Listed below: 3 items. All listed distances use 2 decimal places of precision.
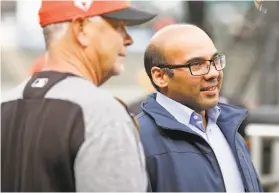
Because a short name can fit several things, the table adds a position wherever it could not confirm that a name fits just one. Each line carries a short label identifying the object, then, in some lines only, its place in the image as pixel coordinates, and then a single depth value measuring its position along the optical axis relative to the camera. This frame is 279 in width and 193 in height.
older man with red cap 3.61
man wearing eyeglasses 4.57
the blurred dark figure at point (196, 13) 15.85
